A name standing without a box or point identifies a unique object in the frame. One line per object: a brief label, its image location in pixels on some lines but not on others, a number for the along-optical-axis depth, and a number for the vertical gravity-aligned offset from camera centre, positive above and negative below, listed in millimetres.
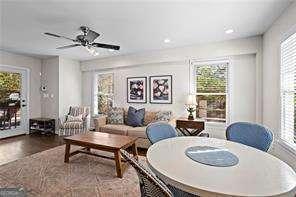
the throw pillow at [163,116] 4554 -447
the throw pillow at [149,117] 4834 -503
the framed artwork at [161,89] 5090 +244
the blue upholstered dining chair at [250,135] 2135 -452
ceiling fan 3278 +1036
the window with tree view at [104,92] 6242 +194
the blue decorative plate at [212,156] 1423 -484
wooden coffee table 2920 -761
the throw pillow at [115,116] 5008 -493
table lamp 4400 -122
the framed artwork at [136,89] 5500 +249
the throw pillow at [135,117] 4766 -495
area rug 2438 -1200
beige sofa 4297 -744
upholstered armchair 5035 -670
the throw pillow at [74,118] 5254 -586
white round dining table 1042 -499
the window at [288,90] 2645 +113
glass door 5430 -101
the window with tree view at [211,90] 4520 +200
